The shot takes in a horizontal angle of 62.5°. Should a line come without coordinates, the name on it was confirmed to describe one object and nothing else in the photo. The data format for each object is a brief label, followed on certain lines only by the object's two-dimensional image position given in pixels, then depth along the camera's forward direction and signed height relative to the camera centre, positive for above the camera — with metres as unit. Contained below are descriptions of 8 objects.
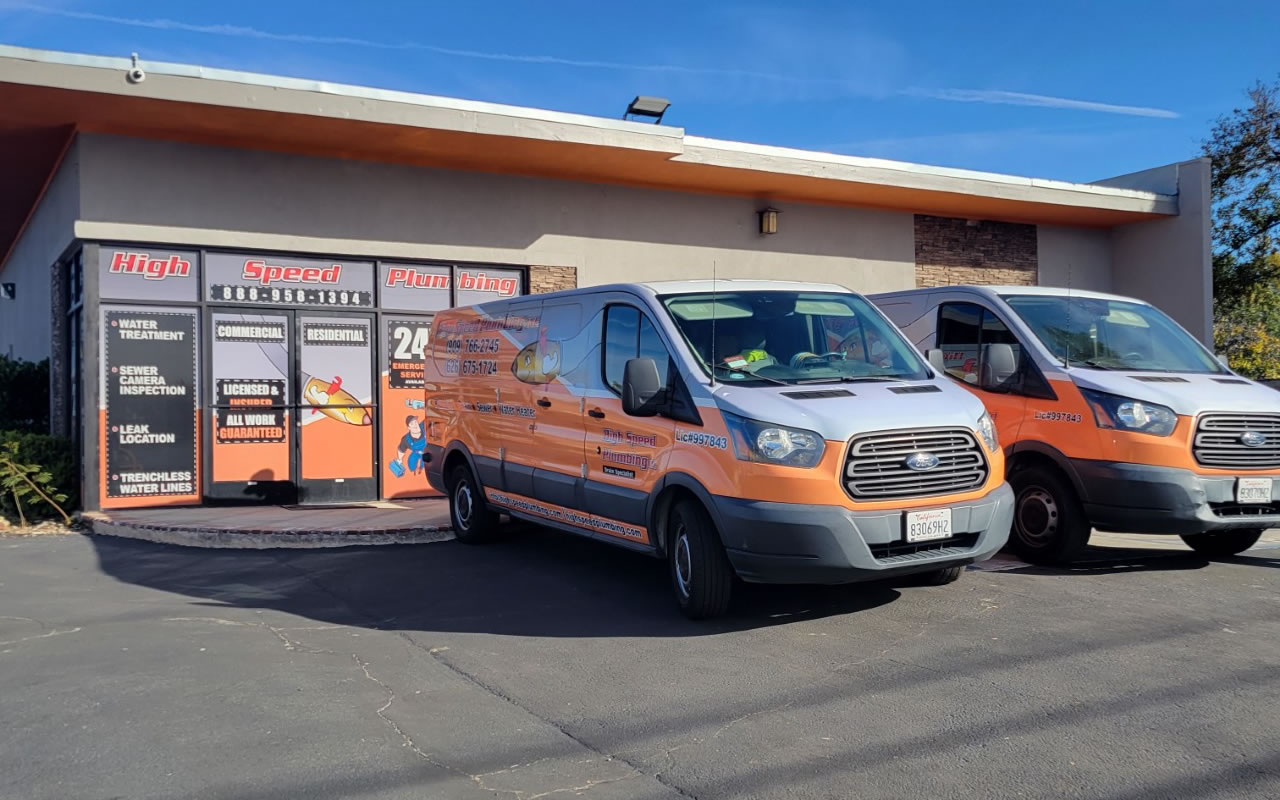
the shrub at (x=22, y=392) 14.59 +0.11
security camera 10.48 +3.22
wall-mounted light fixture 15.59 +2.61
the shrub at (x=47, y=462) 11.67 -0.70
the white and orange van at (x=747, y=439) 5.88 -0.26
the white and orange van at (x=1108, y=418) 7.32 -0.17
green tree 23.06 +3.49
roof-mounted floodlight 13.39 +3.68
